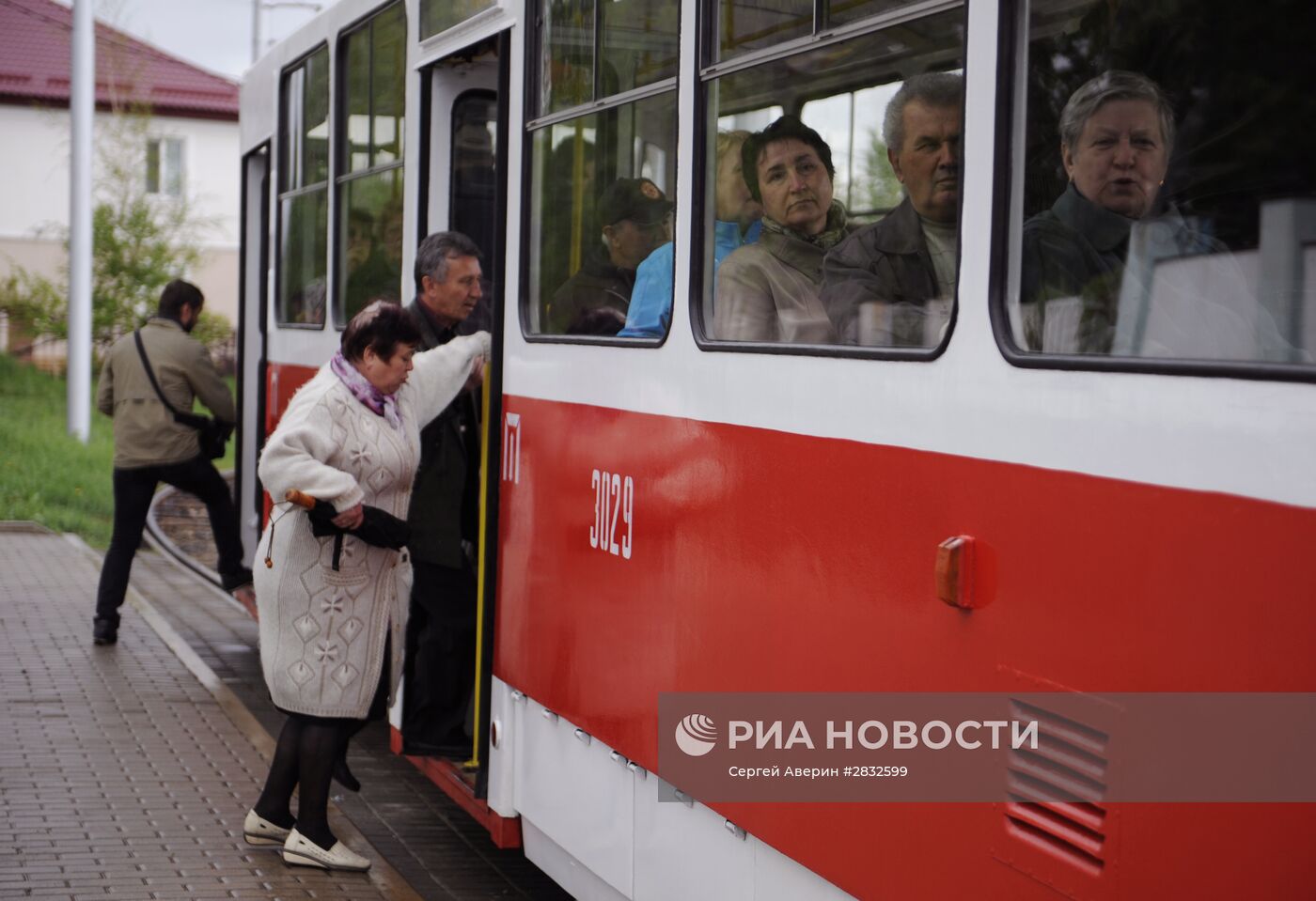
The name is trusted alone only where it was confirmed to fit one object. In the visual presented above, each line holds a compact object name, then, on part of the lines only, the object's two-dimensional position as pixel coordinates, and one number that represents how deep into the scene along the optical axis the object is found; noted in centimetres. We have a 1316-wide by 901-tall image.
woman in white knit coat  500
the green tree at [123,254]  2681
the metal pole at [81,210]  1789
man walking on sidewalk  889
